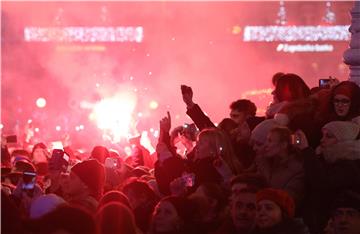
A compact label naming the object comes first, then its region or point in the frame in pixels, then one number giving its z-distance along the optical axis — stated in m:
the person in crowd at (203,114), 16.22
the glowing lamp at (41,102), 91.16
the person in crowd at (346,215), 12.27
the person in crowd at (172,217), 12.06
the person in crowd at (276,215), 11.66
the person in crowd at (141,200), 13.47
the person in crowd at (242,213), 12.05
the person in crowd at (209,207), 12.60
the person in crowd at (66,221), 10.14
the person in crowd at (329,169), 12.99
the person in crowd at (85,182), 13.79
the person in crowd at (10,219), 10.99
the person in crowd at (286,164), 13.14
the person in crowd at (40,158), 20.81
